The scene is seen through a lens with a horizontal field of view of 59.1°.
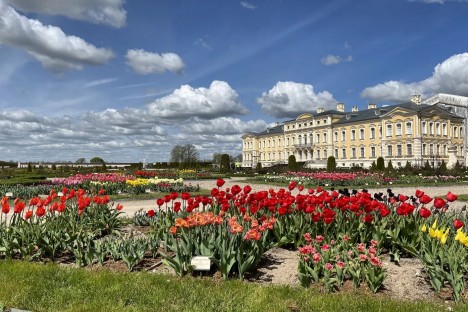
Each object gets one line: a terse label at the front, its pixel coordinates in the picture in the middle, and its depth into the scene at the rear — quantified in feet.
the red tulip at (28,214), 16.74
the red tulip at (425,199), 16.61
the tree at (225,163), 144.81
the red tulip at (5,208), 16.57
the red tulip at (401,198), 17.71
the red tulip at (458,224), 13.28
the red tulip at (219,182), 19.50
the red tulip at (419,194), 17.11
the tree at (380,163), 118.54
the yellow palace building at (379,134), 164.55
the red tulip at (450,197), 16.28
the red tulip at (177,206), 16.72
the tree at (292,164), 128.88
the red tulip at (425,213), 15.07
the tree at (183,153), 274.77
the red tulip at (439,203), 15.56
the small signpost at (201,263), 13.88
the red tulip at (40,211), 16.76
